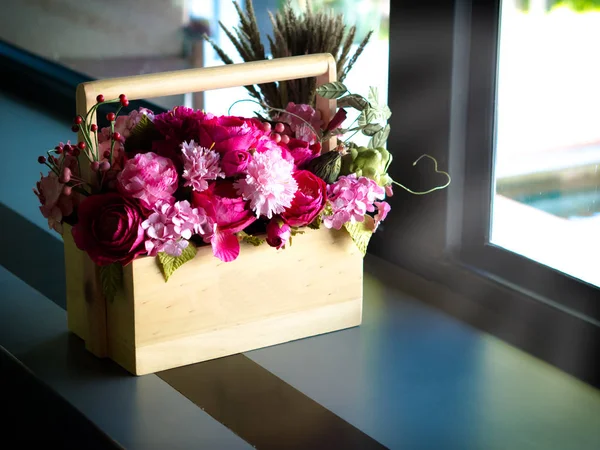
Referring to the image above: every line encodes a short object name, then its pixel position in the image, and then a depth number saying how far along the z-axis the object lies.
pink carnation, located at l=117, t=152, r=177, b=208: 1.18
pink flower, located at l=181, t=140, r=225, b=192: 1.21
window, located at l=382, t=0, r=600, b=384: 1.38
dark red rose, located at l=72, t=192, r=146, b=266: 1.17
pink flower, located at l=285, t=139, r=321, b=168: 1.33
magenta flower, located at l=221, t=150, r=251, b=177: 1.23
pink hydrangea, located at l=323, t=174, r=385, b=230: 1.31
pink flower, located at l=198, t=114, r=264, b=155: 1.25
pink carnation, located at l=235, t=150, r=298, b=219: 1.22
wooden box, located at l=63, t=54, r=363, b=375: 1.25
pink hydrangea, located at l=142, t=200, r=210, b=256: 1.19
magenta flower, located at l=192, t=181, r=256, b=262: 1.22
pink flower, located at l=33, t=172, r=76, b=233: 1.24
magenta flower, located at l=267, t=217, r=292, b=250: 1.27
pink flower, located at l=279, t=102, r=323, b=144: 1.41
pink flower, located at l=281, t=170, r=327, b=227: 1.26
